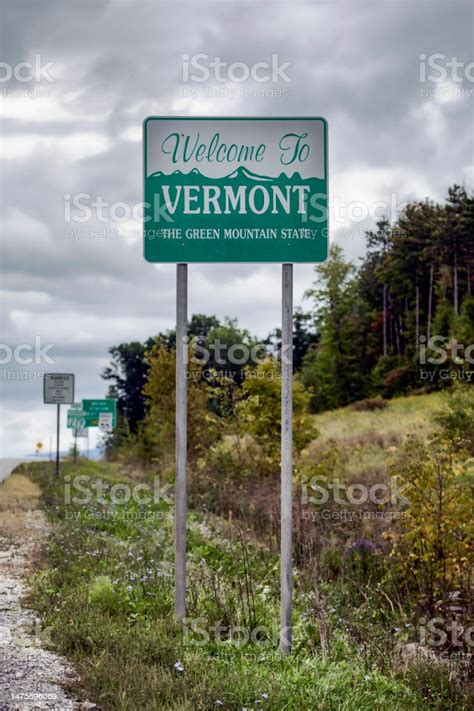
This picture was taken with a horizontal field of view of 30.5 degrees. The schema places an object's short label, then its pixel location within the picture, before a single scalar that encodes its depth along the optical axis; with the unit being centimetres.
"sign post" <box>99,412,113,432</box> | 4369
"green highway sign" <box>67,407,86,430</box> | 3772
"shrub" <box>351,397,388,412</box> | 4116
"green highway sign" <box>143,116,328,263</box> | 740
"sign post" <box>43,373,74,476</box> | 2698
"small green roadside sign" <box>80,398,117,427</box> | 4516
